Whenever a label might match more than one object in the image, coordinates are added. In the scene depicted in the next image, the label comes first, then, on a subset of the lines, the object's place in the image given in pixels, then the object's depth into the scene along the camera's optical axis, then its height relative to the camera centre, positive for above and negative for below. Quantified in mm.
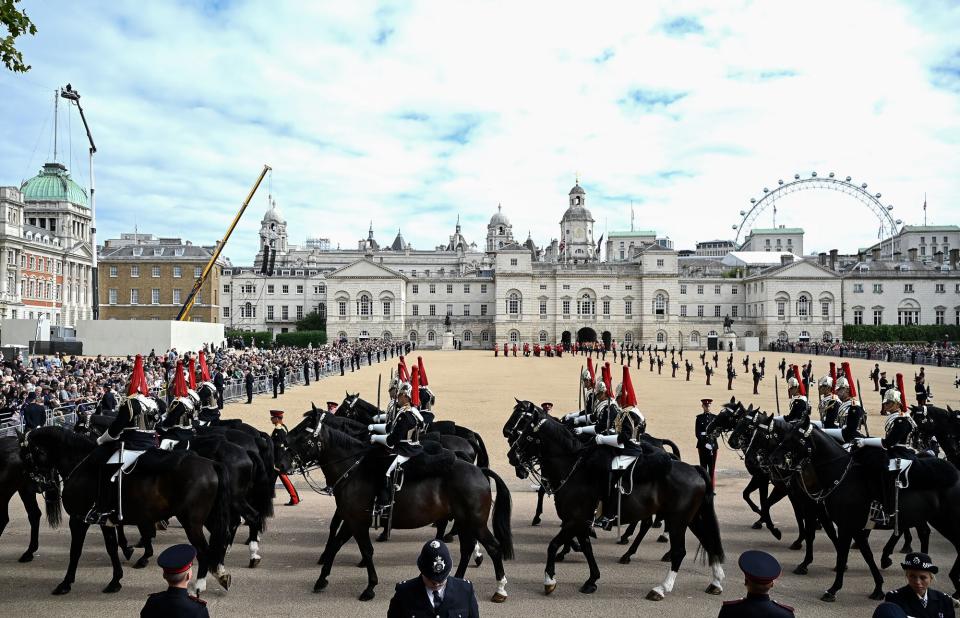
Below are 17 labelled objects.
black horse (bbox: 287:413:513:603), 8461 -2348
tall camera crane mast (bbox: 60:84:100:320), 36278 +7999
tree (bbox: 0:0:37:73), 10664 +4936
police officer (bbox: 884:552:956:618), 4836 -2040
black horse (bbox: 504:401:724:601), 8414 -2402
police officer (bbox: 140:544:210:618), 4531 -1884
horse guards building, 83625 +2724
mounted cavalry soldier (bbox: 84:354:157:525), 8320 -1577
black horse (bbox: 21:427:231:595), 8273 -2212
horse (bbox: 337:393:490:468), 11508 -1928
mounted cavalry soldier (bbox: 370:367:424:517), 8570 -1552
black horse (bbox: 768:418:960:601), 8344 -2189
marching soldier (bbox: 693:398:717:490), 11914 -2222
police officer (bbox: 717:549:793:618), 4422 -1844
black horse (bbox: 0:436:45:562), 9281 -2287
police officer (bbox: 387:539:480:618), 4340 -1822
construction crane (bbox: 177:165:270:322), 51062 +6428
